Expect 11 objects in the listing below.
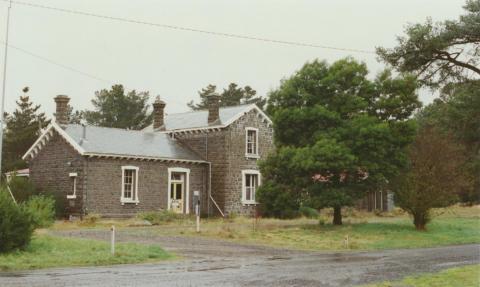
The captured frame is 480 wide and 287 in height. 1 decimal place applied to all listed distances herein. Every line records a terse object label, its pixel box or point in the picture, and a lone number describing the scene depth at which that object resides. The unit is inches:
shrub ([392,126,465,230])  1125.1
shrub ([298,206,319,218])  1577.3
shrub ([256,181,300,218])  1168.2
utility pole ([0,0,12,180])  992.7
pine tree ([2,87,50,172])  2425.0
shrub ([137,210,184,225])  1346.9
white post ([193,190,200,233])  1525.1
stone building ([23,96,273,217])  1364.4
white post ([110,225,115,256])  679.1
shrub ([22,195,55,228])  716.2
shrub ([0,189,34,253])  656.4
